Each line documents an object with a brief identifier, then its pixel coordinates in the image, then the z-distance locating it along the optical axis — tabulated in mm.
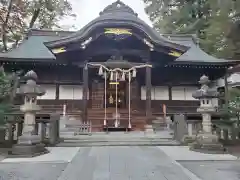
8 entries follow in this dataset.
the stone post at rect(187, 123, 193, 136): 6658
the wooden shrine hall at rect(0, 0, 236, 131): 9254
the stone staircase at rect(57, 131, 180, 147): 6338
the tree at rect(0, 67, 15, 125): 5004
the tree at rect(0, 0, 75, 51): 15197
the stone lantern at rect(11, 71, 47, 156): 5015
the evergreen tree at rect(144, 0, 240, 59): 12101
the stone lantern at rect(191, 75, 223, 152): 5432
